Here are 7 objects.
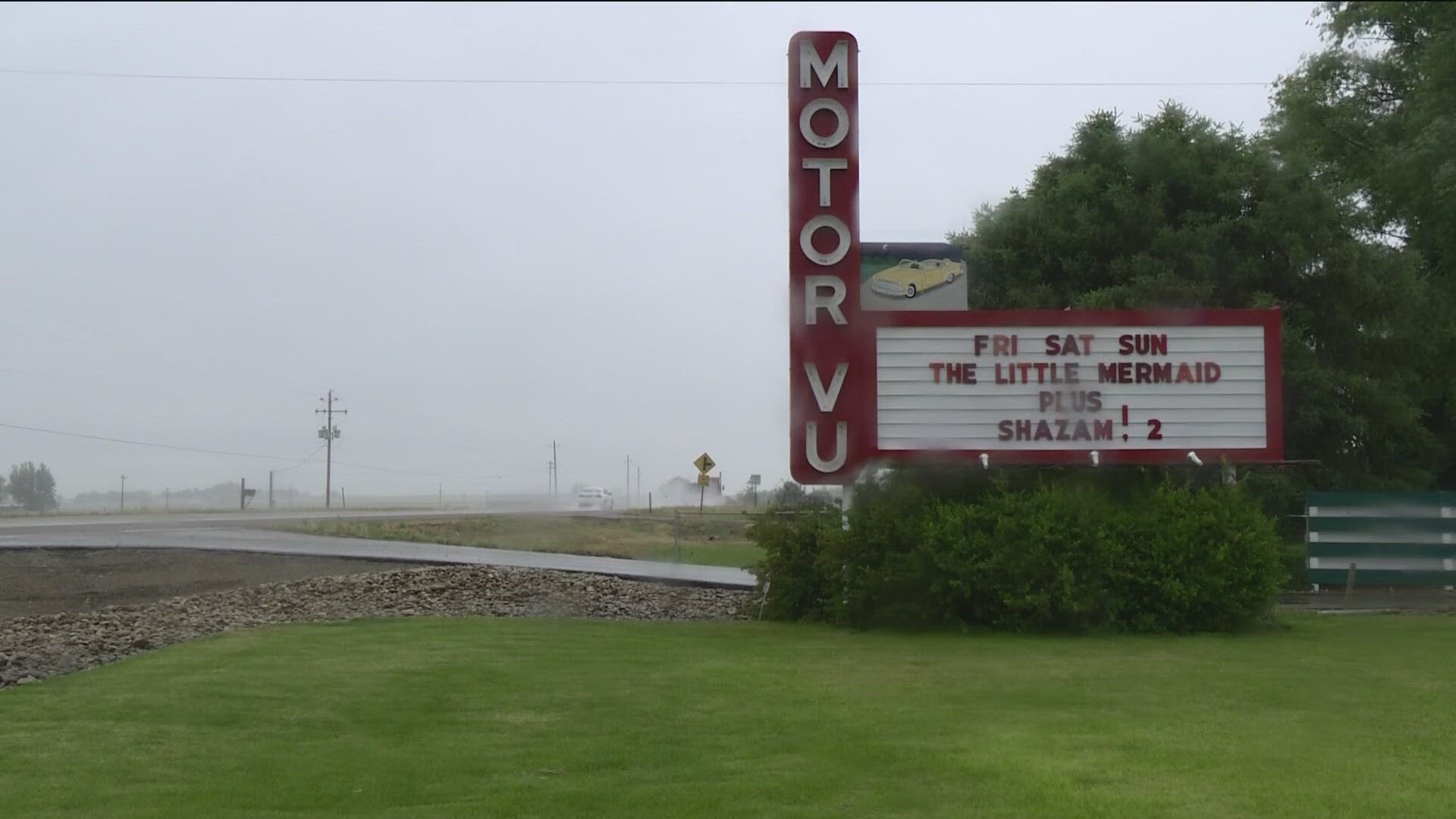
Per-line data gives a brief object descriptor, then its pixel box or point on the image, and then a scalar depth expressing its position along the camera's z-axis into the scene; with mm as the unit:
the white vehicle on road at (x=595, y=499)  66562
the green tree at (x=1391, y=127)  30578
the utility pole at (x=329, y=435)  94375
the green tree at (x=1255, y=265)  30047
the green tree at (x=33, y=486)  88688
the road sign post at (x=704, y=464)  44406
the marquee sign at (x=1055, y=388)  18156
